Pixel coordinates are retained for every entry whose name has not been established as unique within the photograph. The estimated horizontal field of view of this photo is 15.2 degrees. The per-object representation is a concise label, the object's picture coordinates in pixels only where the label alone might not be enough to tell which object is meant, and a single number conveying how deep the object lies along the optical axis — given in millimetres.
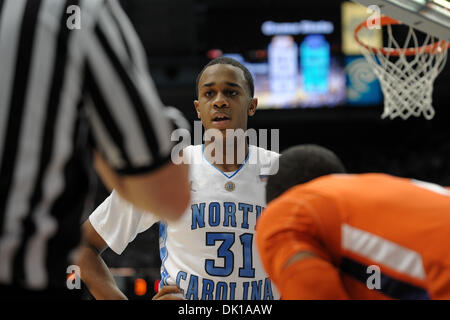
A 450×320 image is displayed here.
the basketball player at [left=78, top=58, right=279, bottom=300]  3942
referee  2646
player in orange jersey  3182
